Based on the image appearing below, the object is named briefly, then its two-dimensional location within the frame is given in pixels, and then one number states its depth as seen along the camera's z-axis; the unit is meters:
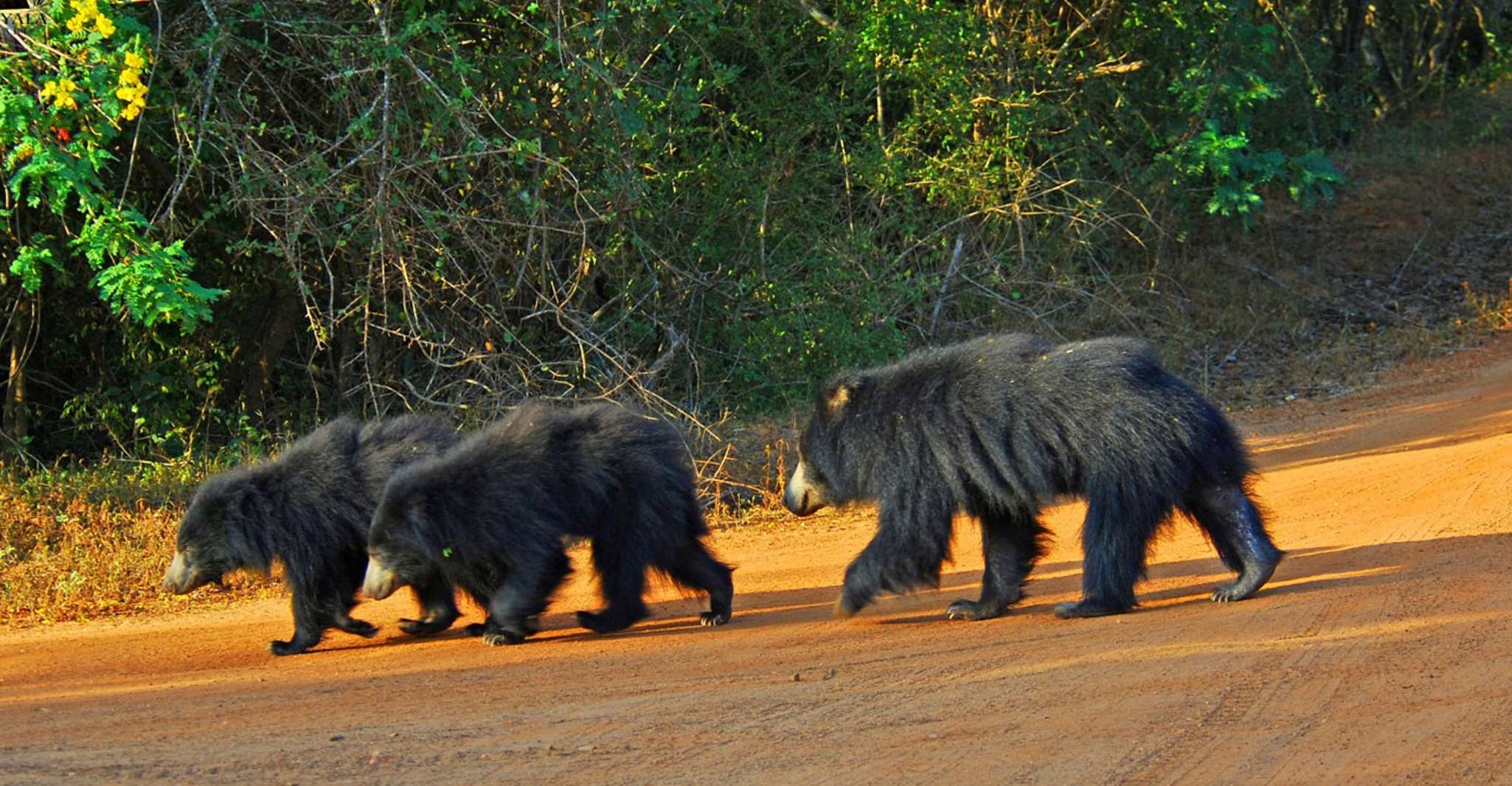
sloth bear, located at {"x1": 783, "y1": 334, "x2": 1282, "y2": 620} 13.70
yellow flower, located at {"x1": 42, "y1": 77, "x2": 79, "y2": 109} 16.37
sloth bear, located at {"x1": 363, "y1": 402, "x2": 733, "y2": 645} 13.71
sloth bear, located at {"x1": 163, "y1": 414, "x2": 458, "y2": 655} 14.38
